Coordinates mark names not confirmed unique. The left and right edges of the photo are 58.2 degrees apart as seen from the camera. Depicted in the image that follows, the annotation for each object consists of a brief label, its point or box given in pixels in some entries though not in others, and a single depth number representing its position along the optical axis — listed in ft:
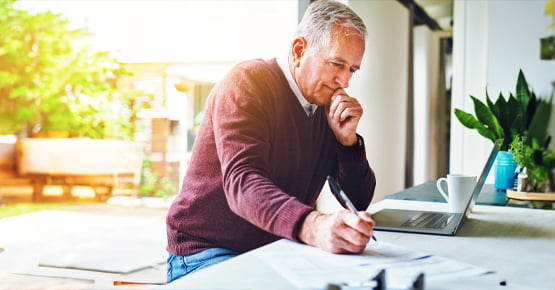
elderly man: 3.41
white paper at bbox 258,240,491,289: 2.34
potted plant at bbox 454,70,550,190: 8.46
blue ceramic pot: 7.08
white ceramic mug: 4.79
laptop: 3.83
